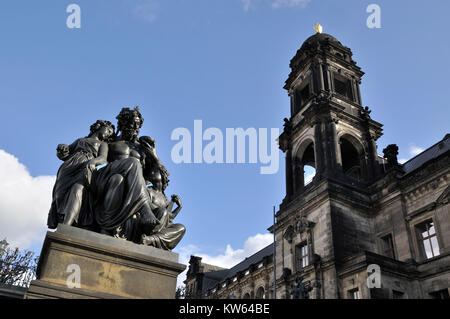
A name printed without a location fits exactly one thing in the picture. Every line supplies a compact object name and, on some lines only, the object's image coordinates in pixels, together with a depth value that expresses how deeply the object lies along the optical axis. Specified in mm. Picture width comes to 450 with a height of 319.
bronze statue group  4371
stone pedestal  3678
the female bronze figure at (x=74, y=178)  4266
